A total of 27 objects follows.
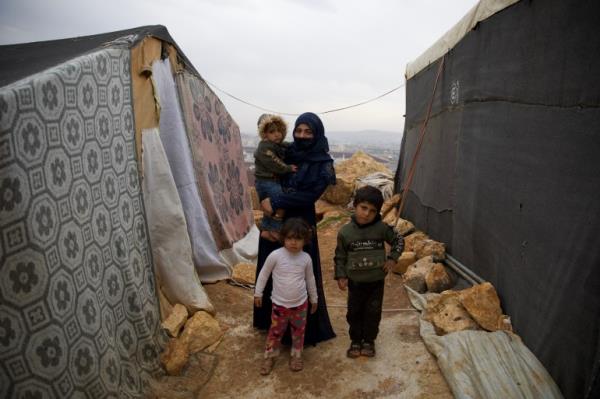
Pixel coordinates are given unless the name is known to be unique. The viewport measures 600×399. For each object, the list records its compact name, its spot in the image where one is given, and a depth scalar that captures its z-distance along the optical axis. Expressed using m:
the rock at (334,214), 7.73
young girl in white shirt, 2.58
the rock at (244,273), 4.25
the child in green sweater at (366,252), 2.58
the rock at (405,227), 5.85
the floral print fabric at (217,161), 4.32
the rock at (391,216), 6.68
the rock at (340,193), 8.55
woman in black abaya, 2.61
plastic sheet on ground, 2.25
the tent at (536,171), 2.05
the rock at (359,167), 9.35
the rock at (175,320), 2.97
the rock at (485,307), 2.82
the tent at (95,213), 1.72
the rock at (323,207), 8.22
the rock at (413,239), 5.17
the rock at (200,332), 3.00
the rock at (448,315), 2.87
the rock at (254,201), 8.61
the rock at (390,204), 7.21
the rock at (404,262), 4.65
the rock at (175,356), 2.70
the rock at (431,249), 4.42
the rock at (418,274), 4.00
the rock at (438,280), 3.92
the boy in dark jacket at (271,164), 2.66
